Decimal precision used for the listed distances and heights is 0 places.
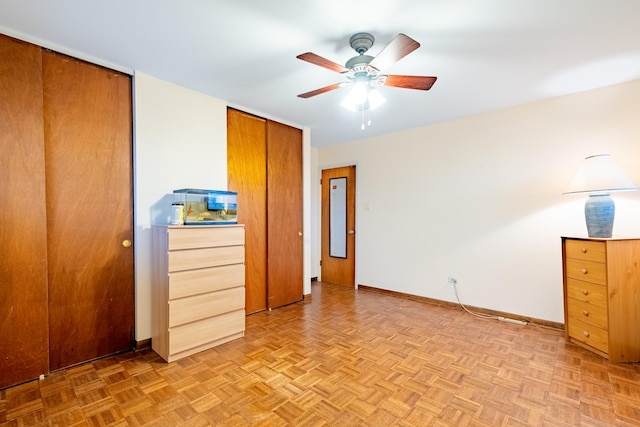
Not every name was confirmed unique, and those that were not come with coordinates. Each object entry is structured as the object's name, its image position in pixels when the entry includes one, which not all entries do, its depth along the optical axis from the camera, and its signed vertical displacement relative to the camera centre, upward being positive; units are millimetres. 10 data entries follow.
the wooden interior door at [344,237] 4652 -360
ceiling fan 1649 +945
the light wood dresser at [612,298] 2232 -685
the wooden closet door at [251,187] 3199 +324
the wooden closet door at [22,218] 1893 -10
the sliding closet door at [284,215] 3543 -1
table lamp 2342 +203
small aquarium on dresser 2481 +88
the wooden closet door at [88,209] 2098 +59
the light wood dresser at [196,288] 2260 -613
